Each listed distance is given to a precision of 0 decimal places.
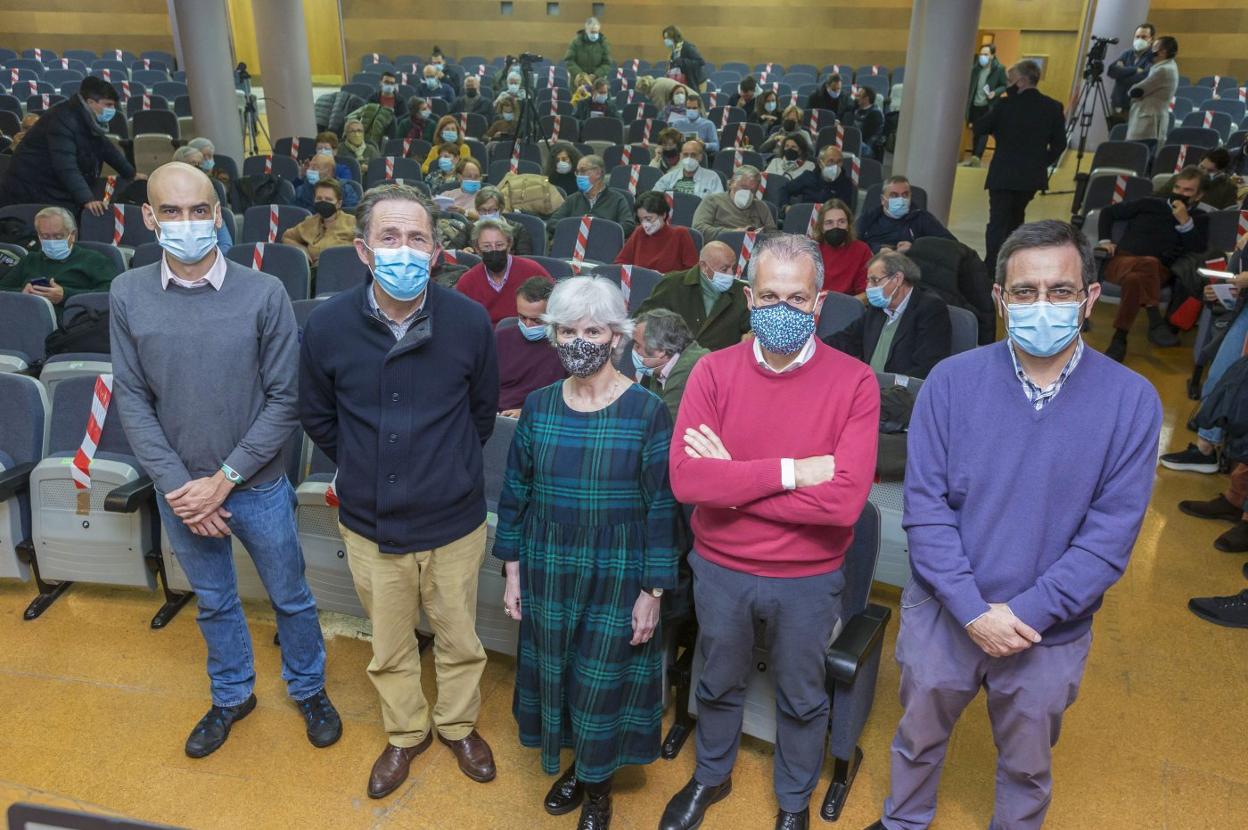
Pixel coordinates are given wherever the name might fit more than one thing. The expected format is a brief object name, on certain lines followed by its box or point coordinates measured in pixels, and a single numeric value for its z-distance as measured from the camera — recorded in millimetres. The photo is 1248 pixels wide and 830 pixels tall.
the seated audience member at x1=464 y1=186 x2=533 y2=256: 6477
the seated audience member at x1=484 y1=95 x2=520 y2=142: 11266
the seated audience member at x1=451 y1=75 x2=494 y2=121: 13328
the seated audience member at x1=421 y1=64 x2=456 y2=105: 13688
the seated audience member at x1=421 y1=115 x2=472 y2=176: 9336
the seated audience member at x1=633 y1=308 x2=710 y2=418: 3607
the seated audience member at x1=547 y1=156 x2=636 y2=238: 7590
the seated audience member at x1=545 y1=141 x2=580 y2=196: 8838
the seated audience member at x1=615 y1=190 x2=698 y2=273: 6230
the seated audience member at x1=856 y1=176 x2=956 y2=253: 6219
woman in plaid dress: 2363
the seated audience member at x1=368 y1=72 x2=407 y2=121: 12102
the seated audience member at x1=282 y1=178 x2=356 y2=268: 6816
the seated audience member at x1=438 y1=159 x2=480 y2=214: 8078
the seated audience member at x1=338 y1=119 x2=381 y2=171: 10477
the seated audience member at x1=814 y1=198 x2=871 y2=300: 5777
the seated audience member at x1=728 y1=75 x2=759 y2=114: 13188
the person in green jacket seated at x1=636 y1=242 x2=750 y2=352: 4957
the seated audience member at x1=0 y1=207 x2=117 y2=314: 5434
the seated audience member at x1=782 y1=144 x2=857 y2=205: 7898
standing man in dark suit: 7039
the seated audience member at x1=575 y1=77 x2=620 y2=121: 12719
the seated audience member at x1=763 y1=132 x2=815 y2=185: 8328
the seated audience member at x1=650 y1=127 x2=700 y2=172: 9234
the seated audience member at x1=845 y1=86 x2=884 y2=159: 12062
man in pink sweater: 2213
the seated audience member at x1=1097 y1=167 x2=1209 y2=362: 6473
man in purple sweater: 2039
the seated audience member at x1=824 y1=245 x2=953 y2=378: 4309
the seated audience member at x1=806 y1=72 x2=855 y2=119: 12641
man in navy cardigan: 2436
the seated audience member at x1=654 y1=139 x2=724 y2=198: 8461
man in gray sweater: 2547
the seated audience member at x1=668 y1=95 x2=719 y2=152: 10750
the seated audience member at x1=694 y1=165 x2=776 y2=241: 7090
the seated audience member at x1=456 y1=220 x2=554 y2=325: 5047
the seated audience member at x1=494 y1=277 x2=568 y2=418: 4055
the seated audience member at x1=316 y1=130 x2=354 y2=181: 8797
